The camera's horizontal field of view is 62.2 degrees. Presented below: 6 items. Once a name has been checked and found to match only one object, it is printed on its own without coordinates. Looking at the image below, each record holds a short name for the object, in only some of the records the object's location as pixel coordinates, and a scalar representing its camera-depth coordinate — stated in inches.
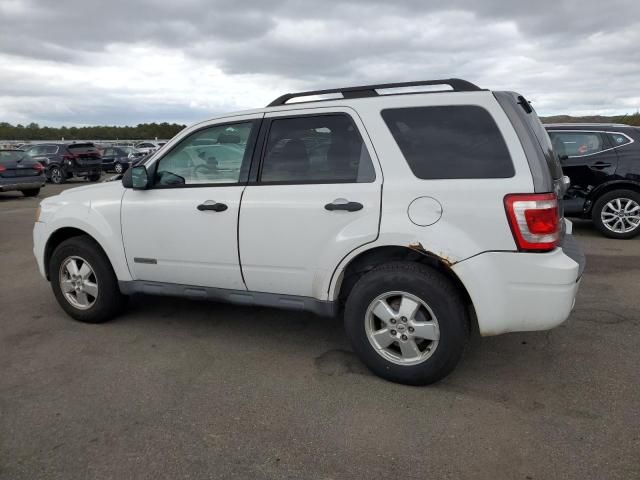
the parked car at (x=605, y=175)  303.3
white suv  119.6
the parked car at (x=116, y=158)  1027.3
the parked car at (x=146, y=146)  1184.7
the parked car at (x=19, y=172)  584.1
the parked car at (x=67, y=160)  828.6
